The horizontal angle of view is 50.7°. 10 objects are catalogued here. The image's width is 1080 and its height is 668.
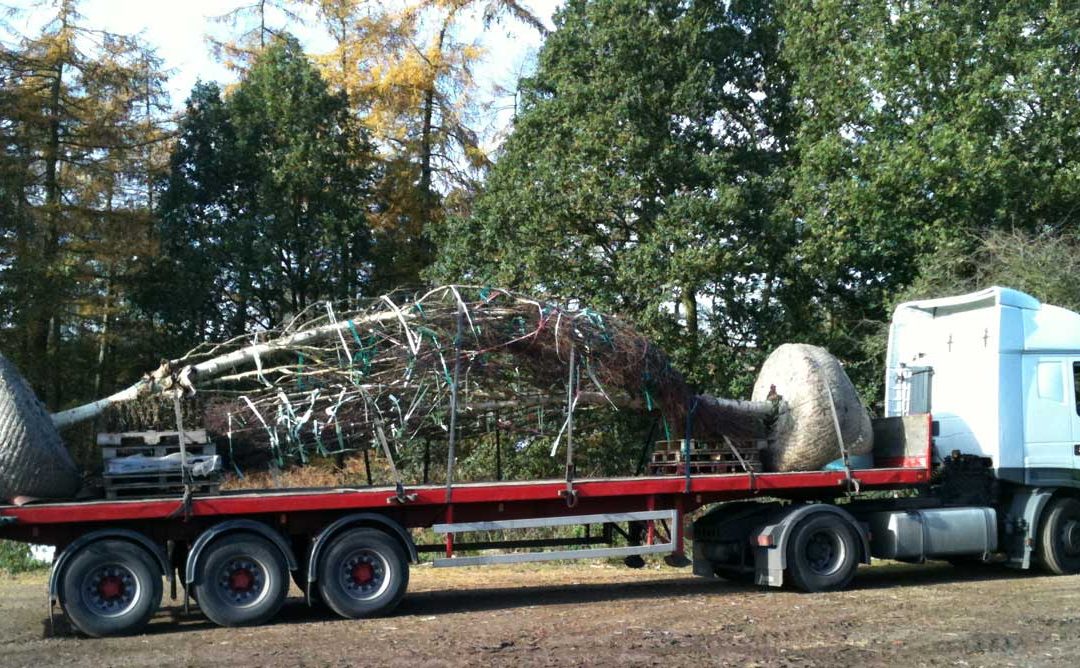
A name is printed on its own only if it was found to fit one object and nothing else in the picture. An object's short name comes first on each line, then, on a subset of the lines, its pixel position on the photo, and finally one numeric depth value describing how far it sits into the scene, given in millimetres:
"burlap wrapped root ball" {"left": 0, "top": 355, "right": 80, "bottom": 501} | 10547
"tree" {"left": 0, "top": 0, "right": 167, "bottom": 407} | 26000
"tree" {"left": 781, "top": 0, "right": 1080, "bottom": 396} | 21484
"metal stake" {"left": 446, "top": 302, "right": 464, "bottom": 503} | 11789
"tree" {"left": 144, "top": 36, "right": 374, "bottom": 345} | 26531
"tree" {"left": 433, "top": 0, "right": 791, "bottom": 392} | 21062
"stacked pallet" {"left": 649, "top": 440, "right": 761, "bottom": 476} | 13305
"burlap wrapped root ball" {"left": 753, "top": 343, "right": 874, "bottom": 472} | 13641
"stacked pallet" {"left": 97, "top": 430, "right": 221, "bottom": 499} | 11031
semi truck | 10875
